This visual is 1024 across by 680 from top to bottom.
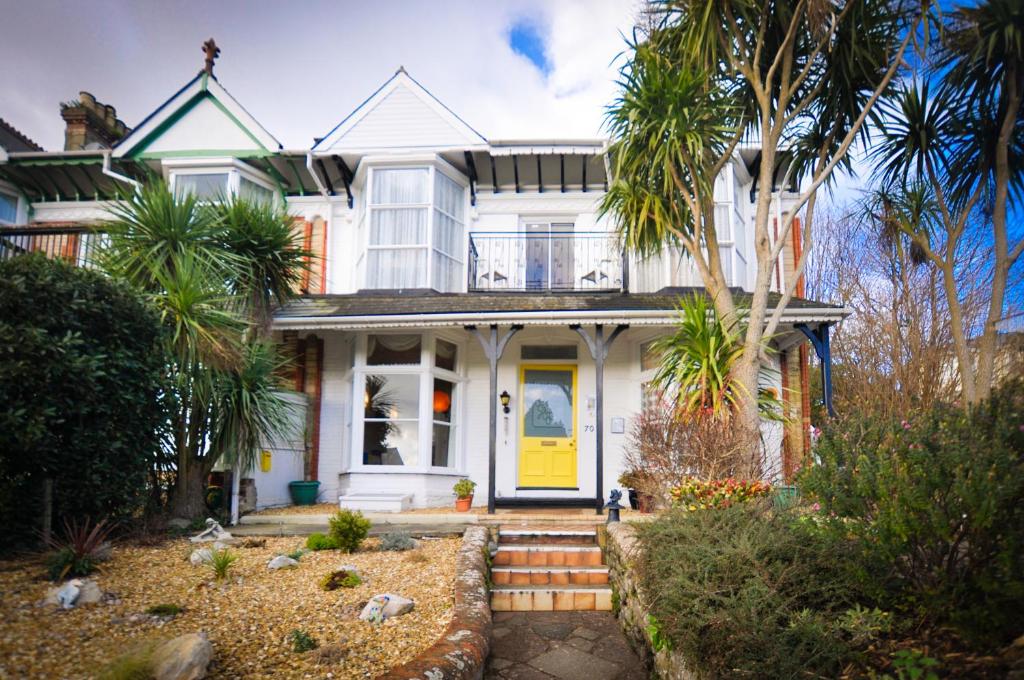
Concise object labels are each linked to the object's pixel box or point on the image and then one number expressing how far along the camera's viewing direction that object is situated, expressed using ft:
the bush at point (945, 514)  8.93
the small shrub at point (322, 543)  21.34
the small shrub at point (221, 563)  16.72
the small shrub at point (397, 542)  21.99
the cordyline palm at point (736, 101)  23.04
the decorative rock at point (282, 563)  18.60
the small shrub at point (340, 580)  16.72
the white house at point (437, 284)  32.42
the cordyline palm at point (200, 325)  23.90
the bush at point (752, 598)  10.03
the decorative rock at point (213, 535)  22.54
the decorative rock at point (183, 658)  10.36
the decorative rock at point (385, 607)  14.52
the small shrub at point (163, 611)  13.73
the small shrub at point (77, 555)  15.51
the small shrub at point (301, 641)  12.57
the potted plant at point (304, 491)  32.94
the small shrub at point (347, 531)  21.06
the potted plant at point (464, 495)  30.55
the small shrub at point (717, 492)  18.40
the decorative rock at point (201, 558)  18.38
